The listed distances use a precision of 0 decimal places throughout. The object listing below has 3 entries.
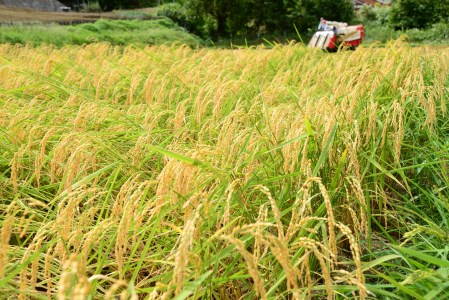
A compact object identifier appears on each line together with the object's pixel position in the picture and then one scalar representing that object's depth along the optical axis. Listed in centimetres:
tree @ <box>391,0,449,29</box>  1847
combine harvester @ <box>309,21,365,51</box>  1031
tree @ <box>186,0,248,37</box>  2186
